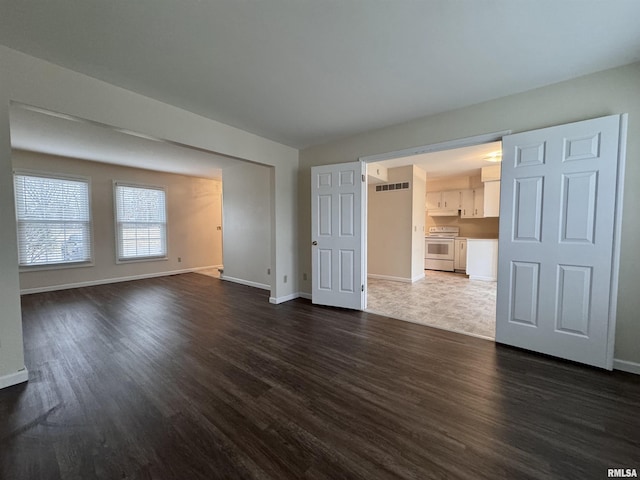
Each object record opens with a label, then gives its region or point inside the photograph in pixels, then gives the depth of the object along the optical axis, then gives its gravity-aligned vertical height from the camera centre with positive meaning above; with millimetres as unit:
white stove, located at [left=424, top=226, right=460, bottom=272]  6980 -606
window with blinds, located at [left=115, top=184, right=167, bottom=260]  5801 +114
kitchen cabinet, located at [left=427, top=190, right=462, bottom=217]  7109 +704
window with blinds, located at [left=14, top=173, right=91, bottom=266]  4621 +127
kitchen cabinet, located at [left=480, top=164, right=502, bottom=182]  5836 +1251
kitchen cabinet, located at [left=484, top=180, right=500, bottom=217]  6020 +695
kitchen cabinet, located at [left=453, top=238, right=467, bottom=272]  6754 -709
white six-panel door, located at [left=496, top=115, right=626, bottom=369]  2148 -108
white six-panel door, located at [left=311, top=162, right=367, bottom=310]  3754 -121
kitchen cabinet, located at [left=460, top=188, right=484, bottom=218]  6637 +645
